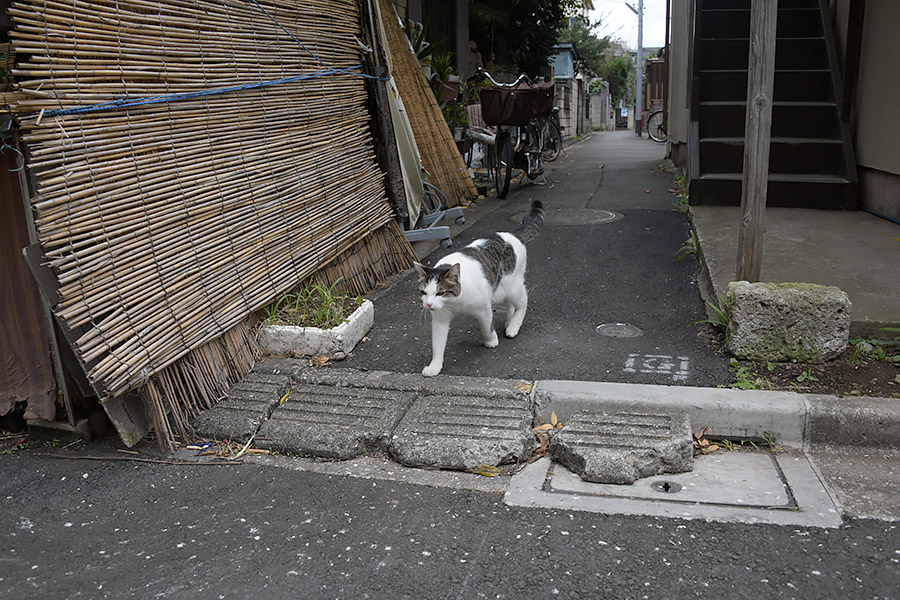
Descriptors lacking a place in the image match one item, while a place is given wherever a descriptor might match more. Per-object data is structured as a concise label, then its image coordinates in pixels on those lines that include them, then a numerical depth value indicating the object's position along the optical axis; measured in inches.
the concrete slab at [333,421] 125.4
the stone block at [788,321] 135.7
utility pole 1218.6
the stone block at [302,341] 156.3
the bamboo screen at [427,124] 283.7
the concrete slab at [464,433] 119.4
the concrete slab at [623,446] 113.1
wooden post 142.3
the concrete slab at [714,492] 101.8
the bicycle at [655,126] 830.1
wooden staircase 259.0
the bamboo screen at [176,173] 110.5
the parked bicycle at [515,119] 337.1
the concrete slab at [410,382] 137.3
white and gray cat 139.0
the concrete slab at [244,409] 130.6
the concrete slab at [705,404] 122.0
